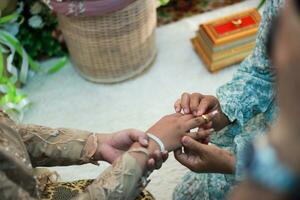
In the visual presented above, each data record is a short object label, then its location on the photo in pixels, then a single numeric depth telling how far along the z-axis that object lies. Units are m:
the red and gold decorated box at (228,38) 2.24
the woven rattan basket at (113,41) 2.09
